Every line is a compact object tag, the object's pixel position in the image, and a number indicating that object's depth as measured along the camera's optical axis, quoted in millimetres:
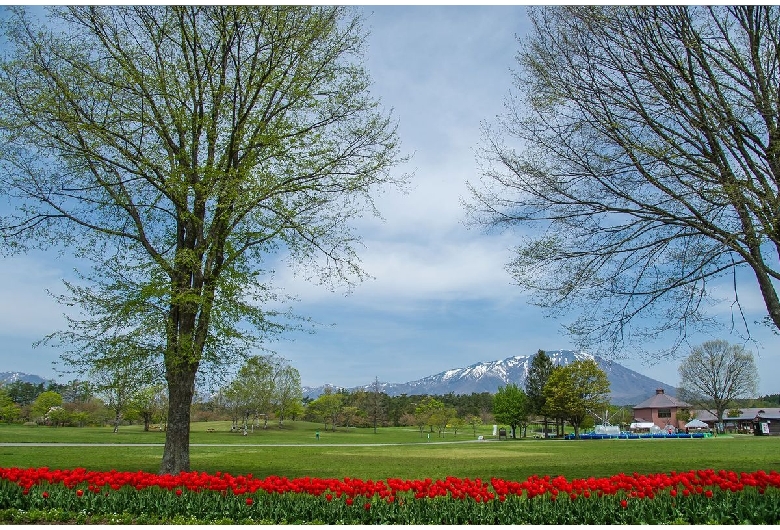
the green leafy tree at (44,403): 68875
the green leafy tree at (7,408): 59609
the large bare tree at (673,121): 10344
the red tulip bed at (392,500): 7246
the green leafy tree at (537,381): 66938
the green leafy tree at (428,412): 69888
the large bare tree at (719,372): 66500
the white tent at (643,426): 80888
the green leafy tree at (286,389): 67062
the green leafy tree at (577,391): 61312
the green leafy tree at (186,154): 11883
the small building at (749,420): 73031
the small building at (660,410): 99188
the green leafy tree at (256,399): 58062
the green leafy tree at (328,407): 75875
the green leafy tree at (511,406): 67156
